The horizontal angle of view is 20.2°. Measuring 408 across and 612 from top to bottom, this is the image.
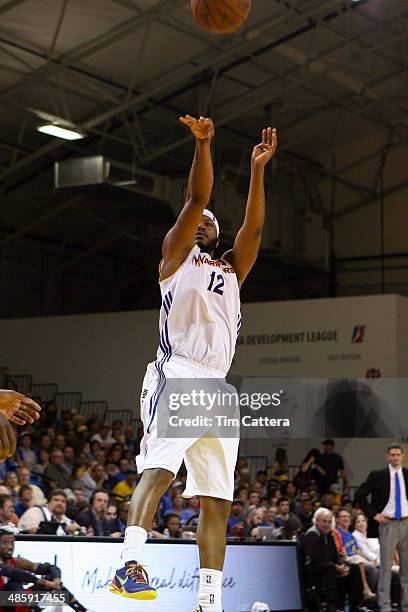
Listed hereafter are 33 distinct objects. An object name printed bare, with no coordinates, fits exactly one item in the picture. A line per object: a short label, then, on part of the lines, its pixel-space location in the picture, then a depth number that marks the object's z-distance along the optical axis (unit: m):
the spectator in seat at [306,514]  16.62
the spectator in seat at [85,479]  18.00
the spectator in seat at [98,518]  14.32
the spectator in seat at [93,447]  20.54
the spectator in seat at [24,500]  14.28
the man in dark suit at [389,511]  14.36
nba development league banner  23.38
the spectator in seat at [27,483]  15.31
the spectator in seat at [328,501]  18.52
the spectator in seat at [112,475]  18.90
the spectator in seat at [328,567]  14.05
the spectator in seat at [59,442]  19.77
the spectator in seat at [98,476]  18.44
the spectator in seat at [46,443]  19.48
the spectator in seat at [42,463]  18.52
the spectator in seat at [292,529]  15.34
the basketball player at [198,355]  5.63
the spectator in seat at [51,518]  12.95
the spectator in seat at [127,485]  18.11
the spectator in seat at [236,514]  16.97
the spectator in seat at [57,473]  17.75
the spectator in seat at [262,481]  20.66
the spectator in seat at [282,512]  16.95
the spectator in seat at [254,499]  18.02
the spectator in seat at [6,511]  12.58
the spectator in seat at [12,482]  15.35
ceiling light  20.75
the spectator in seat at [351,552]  15.09
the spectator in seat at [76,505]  14.81
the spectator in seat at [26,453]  18.42
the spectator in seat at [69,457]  19.56
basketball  7.55
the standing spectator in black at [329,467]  21.52
